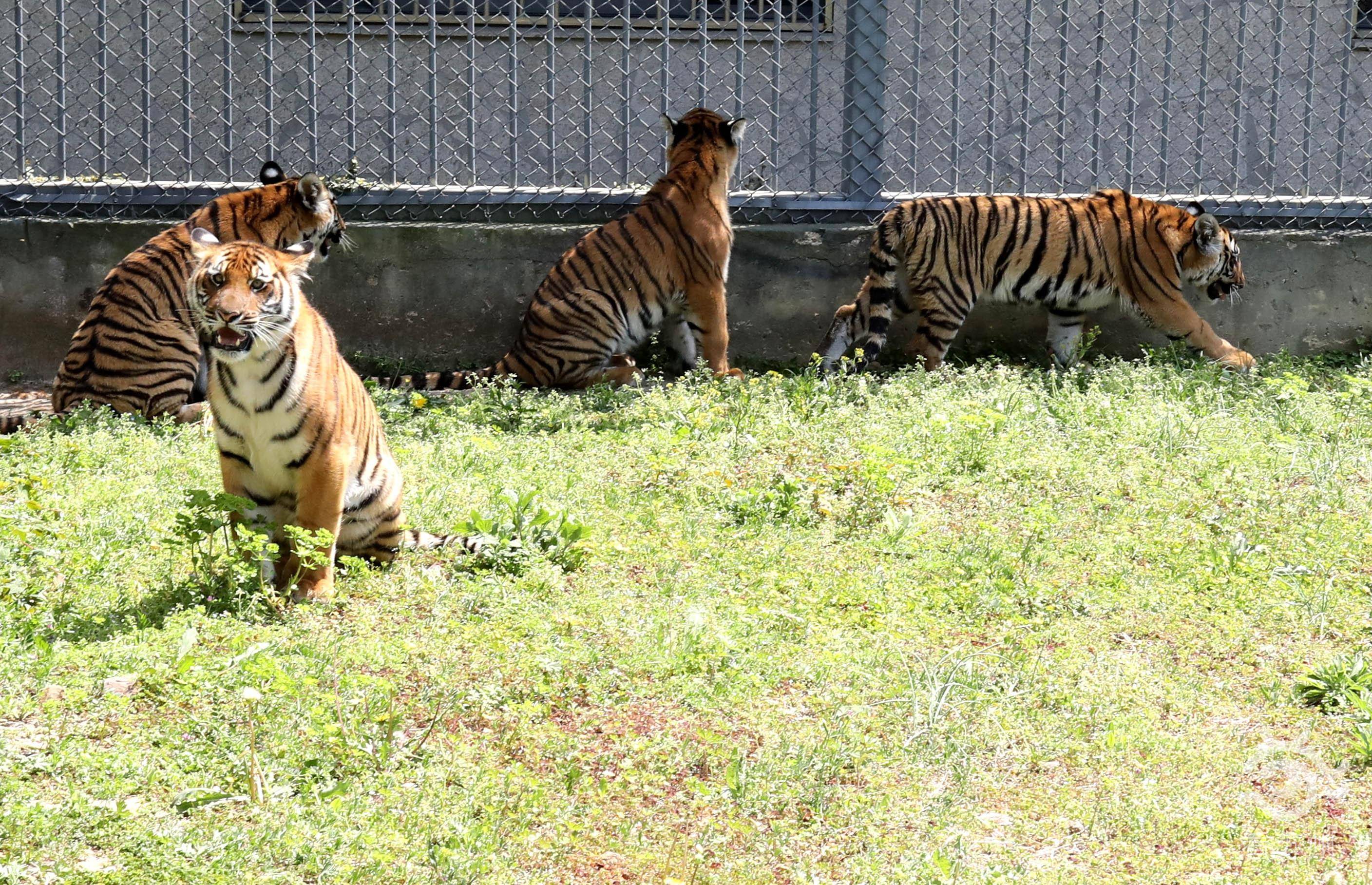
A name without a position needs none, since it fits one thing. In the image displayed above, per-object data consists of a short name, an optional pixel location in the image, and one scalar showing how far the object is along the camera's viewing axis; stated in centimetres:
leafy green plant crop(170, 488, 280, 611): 792
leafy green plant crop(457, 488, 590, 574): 906
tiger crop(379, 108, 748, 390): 1584
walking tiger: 1656
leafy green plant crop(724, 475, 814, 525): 1045
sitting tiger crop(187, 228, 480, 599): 805
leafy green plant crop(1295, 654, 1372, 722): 745
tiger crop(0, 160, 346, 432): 1363
